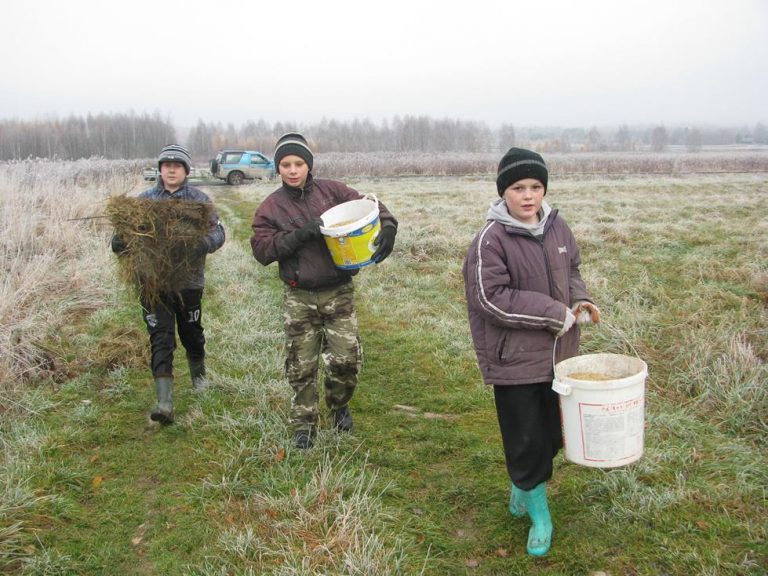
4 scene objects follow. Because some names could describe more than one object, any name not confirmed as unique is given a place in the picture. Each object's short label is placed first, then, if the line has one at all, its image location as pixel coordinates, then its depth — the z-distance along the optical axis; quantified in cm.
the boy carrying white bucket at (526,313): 265
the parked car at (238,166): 2752
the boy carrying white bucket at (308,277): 365
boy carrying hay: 415
